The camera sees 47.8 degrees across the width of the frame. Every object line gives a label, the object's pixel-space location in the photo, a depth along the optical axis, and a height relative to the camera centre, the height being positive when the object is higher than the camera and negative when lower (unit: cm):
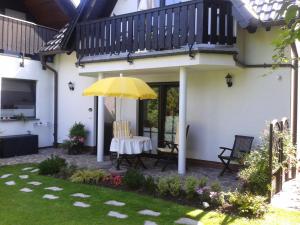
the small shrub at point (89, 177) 747 -149
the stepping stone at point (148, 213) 541 -165
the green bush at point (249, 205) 537 -150
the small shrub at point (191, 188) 614 -140
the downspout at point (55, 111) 1302 -6
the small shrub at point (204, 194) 594 -146
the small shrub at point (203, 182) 627 -133
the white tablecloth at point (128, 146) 884 -93
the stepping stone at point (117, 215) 526 -166
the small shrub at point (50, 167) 818 -139
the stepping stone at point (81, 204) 581 -165
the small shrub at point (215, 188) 603 -137
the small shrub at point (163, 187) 642 -145
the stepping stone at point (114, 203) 593 -164
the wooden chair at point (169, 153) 903 -113
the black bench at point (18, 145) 1080 -119
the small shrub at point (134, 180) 685 -141
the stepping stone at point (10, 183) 725 -160
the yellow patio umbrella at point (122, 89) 800 +53
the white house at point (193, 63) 793 +122
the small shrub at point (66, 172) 796 -147
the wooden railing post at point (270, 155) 594 -77
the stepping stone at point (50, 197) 625 -163
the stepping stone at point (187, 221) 503 -166
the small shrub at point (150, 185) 668 -148
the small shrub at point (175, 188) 634 -144
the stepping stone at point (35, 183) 726 -160
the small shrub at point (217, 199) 570 -148
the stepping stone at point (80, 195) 641 -163
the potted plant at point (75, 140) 1157 -104
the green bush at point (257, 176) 602 -114
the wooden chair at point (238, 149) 830 -94
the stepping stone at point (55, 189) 686 -161
